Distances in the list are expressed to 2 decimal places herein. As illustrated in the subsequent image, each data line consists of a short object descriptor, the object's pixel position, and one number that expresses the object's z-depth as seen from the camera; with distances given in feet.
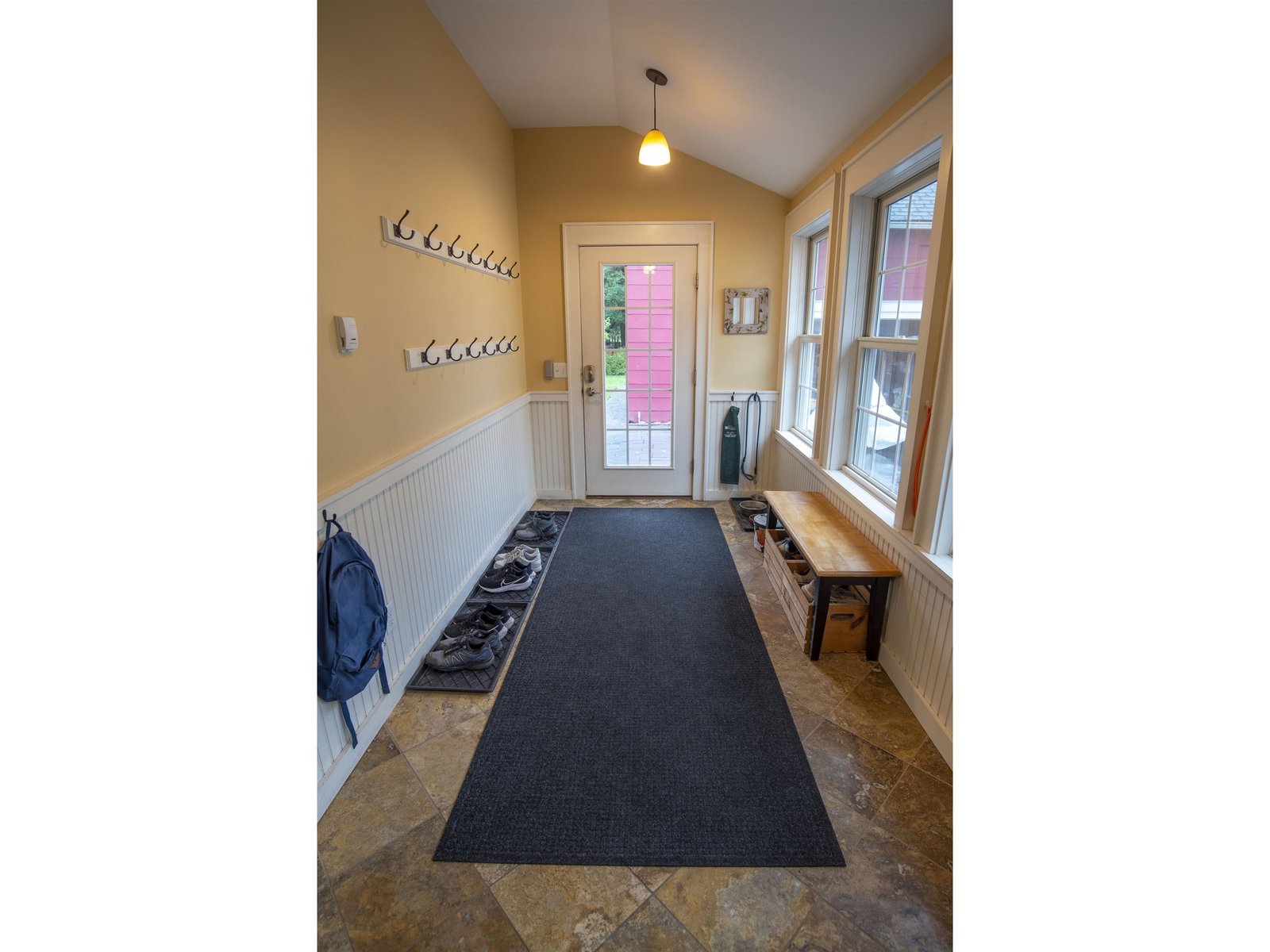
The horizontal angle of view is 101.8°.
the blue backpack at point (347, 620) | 4.68
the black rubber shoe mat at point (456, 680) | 6.59
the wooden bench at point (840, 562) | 6.58
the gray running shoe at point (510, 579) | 8.96
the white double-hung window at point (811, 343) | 11.06
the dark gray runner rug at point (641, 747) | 4.56
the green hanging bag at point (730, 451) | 13.12
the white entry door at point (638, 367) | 12.30
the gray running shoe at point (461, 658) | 6.86
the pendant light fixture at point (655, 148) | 8.41
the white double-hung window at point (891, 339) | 7.02
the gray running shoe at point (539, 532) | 11.12
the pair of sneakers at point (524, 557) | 9.64
